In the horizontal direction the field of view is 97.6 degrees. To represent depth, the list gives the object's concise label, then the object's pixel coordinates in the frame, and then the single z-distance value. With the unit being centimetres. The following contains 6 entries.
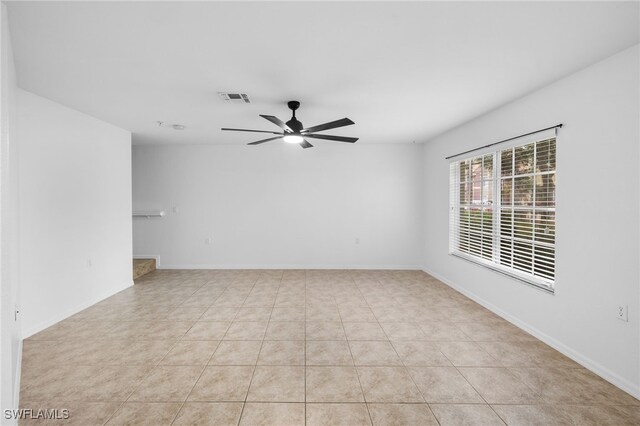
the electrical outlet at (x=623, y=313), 219
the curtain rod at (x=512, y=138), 279
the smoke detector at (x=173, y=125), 438
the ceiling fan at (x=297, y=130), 299
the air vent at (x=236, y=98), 316
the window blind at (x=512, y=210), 299
